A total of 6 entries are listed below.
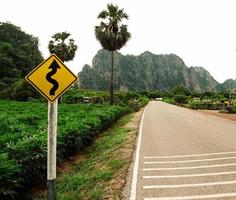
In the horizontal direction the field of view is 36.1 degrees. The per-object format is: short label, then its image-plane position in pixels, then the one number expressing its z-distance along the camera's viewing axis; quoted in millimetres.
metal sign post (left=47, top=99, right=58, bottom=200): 6012
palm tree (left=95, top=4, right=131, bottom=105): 40125
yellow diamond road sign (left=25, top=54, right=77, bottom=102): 5988
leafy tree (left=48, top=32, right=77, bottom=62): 54094
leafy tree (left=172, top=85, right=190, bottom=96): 138125
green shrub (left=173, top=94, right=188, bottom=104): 88406
